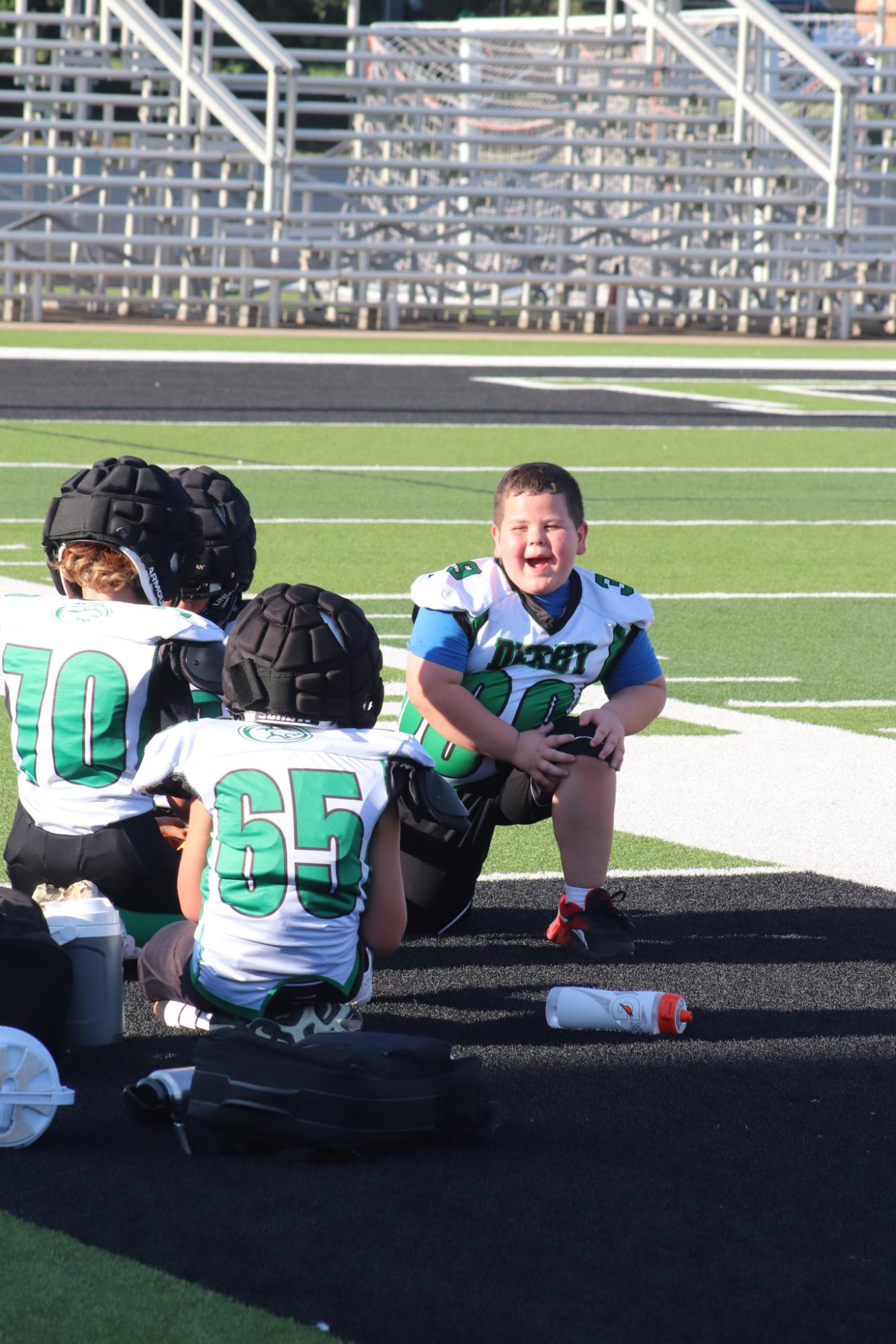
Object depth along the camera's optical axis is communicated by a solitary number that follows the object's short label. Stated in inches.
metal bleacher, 2046.0
